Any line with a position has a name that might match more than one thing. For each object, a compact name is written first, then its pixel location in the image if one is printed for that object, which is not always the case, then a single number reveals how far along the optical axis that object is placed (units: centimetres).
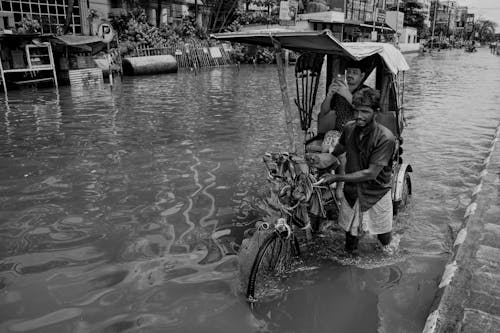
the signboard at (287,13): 3103
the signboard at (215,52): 3177
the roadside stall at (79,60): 2009
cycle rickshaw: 428
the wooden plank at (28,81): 1916
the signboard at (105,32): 1848
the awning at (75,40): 1887
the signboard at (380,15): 5817
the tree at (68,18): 2231
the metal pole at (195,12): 3520
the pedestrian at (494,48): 7619
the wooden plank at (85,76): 2048
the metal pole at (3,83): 1755
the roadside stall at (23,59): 1841
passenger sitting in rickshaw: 544
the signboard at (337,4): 5438
